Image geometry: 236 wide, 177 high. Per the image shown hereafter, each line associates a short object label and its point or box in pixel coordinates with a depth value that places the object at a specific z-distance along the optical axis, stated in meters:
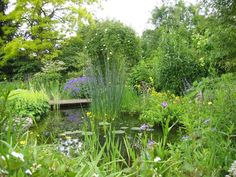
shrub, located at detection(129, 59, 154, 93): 9.04
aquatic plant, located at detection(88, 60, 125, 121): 5.86
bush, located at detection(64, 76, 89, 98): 9.80
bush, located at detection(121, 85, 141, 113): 6.92
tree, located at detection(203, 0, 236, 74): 3.77
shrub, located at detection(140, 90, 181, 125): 5.54
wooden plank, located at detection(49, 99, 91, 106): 8.41
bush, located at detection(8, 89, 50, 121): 6.33
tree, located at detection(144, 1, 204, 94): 7.28
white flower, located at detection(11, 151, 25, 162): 1.15
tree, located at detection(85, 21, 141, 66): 10.78
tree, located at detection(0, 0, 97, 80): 14.52
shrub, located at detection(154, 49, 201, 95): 7.27
